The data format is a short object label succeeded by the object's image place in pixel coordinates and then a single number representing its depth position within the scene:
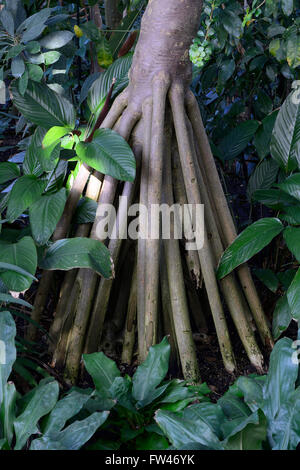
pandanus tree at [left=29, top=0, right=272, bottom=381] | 2.44
